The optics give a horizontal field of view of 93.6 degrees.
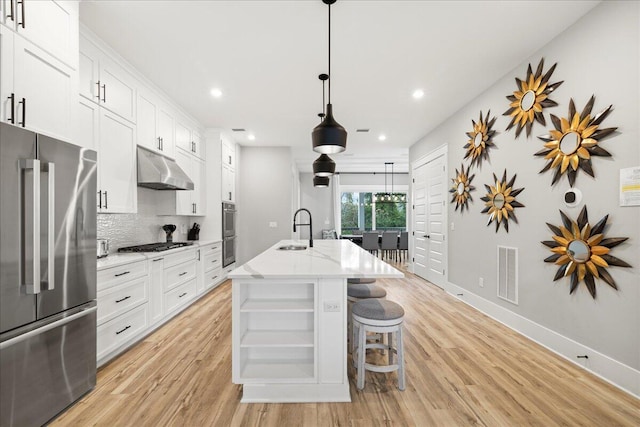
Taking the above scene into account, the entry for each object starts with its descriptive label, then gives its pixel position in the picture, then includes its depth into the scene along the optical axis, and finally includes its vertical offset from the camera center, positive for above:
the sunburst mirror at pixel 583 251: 2.18 -0.30
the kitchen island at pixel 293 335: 1.90 -0.81
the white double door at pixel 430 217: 4.93 -0.06
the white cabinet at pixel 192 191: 4.34 +0.37
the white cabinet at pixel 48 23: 1.68 +1.16
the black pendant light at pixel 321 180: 4.41 +0.50
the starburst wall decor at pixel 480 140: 3.63 +0.94
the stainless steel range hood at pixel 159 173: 3.27 +0.47
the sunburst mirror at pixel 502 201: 3.18 +0.14
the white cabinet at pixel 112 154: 2.61 +0.59
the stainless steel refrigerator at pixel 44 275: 1.53 -0.35
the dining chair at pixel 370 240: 7.97 -0.70
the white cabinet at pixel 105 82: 2.53 +1.23
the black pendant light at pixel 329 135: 2.38 +0.63
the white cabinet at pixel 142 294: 2.41 -0.80
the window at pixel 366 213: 10.85 +0.02
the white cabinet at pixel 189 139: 4.31 +1.15
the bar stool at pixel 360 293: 2.57 -0.68
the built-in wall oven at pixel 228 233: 5.36 -0.36
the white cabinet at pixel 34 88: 1.64 +0.76
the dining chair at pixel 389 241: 7.98 -0.73
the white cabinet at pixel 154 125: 3.36 +1.08
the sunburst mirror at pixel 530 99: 2.74 +1.12
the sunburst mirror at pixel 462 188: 4.11 +0.36
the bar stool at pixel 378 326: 2.00 -0.75
